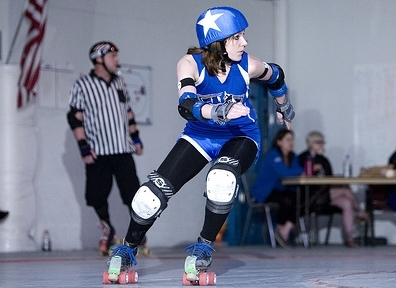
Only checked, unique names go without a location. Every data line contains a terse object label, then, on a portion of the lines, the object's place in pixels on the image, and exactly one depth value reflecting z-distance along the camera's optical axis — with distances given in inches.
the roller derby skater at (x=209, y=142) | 249.3
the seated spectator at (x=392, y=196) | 588.3
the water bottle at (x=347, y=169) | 582.1
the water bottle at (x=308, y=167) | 589.9
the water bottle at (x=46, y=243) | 519.9
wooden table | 552.5
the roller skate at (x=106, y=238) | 446.3
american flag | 490.6
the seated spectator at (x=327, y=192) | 597.6
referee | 446.5
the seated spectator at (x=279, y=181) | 571.7
